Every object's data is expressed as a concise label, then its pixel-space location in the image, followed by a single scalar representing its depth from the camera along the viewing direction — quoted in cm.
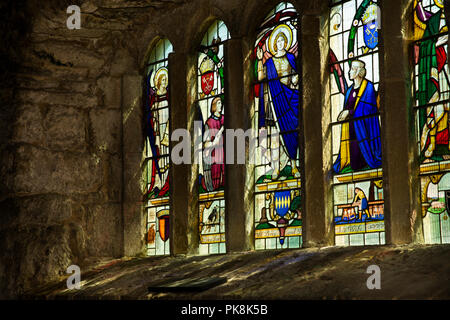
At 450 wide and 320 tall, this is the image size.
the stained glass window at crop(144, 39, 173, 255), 843
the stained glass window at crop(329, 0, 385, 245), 651
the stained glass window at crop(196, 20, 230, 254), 782
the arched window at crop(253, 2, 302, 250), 714
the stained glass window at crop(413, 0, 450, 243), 597
